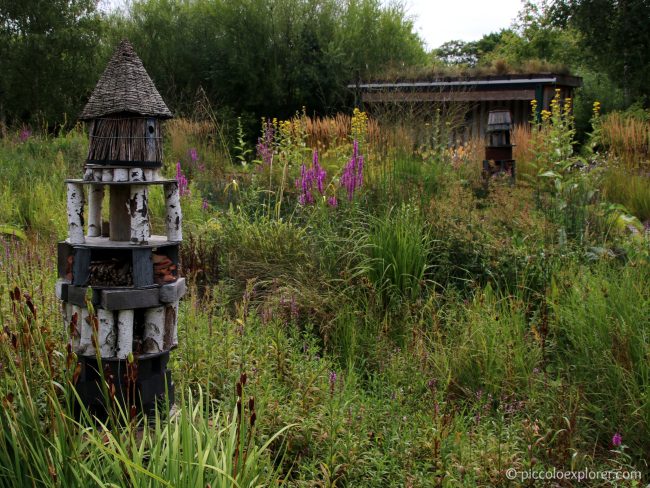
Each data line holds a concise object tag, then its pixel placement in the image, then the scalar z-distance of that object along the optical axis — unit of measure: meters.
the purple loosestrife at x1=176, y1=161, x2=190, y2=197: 6.44
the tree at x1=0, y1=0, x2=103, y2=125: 17.16
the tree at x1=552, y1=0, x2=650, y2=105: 19.17
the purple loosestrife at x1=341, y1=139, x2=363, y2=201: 5.65
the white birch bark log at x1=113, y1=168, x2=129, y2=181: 2.90
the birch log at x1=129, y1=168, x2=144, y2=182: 2.91
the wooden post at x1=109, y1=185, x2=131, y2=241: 3.06
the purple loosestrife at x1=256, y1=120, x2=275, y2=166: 7.37
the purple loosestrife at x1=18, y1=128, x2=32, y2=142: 11.72
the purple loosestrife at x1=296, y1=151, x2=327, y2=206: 5.93
